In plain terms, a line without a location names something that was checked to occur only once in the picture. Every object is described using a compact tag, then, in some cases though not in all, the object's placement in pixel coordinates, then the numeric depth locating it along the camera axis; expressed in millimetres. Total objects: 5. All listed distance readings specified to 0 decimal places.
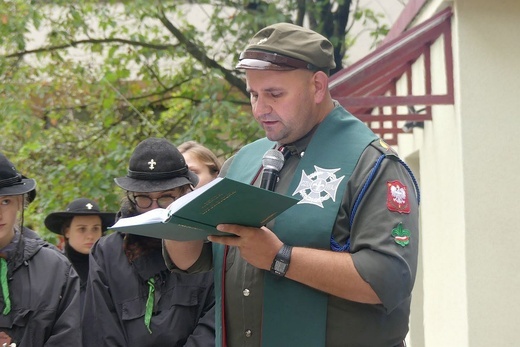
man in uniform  6398
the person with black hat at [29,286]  9219
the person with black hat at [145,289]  9297
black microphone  6949
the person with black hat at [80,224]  14742
